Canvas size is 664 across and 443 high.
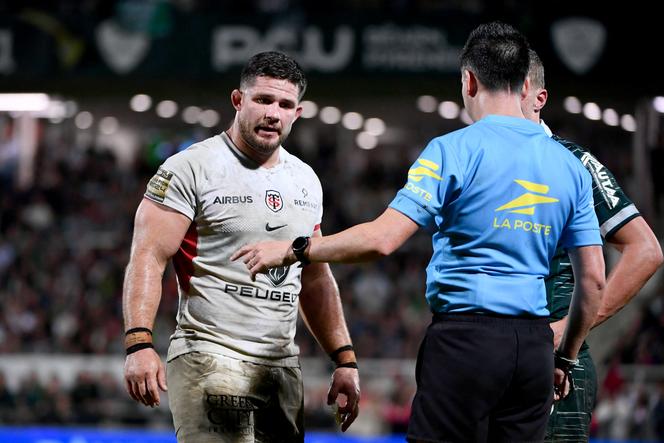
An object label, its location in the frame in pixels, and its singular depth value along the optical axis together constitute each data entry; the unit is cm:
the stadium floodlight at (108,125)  2919
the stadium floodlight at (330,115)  2542
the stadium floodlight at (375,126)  2774
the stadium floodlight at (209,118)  2654
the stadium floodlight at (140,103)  2232
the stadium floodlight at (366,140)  2805
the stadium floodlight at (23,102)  2234
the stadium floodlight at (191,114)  2603
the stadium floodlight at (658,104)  1974
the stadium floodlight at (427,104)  2305
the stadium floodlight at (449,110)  2274
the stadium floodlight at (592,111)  2159
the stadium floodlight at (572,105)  2018
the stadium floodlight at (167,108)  2403
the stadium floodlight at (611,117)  2222
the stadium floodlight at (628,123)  2222
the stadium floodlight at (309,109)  2271
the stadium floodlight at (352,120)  2673
